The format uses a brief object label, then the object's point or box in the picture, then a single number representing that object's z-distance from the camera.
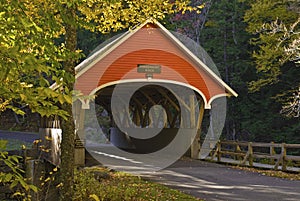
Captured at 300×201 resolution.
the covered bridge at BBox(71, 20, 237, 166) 16.66
